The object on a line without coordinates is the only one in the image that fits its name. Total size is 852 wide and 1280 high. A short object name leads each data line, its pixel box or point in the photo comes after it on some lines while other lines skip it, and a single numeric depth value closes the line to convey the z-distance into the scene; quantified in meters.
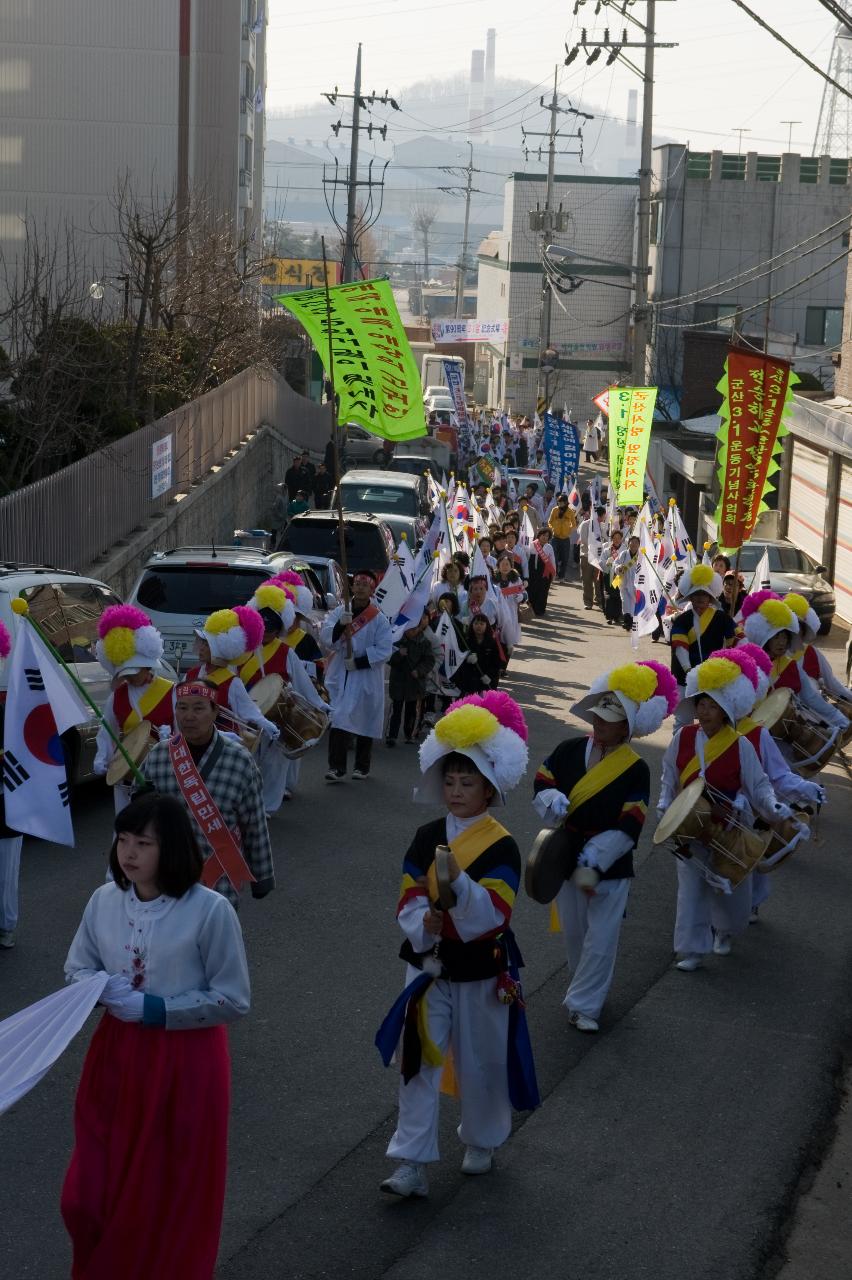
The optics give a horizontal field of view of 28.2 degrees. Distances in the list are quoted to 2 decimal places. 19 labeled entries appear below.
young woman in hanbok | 4.59
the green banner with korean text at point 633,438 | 25.89
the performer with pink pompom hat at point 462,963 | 5.96
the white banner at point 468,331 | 67.31
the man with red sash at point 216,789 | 6.90
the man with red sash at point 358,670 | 13.44
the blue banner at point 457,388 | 46.28
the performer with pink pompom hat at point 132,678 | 9.02
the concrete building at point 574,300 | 72.94
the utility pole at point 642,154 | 32.81
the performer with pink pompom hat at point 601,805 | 7.62
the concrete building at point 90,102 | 48.31
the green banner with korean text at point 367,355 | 15.87
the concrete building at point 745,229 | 61.88
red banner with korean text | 16.84
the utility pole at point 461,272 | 115.44
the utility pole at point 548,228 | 57.03
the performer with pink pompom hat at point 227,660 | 9.74
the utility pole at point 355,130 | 44.21
